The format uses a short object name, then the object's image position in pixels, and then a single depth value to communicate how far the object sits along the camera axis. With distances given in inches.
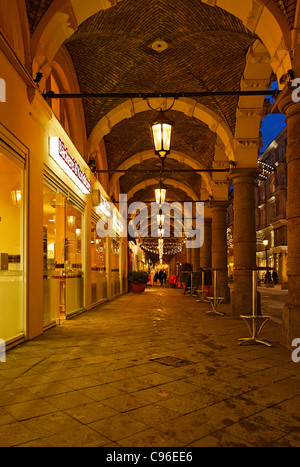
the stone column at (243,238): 394.3
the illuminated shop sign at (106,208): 533.7
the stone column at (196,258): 942.4
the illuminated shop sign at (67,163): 302.8
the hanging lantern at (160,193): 519.8
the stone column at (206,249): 757.9
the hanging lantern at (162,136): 282.7
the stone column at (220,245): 546.0
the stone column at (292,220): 231.5
